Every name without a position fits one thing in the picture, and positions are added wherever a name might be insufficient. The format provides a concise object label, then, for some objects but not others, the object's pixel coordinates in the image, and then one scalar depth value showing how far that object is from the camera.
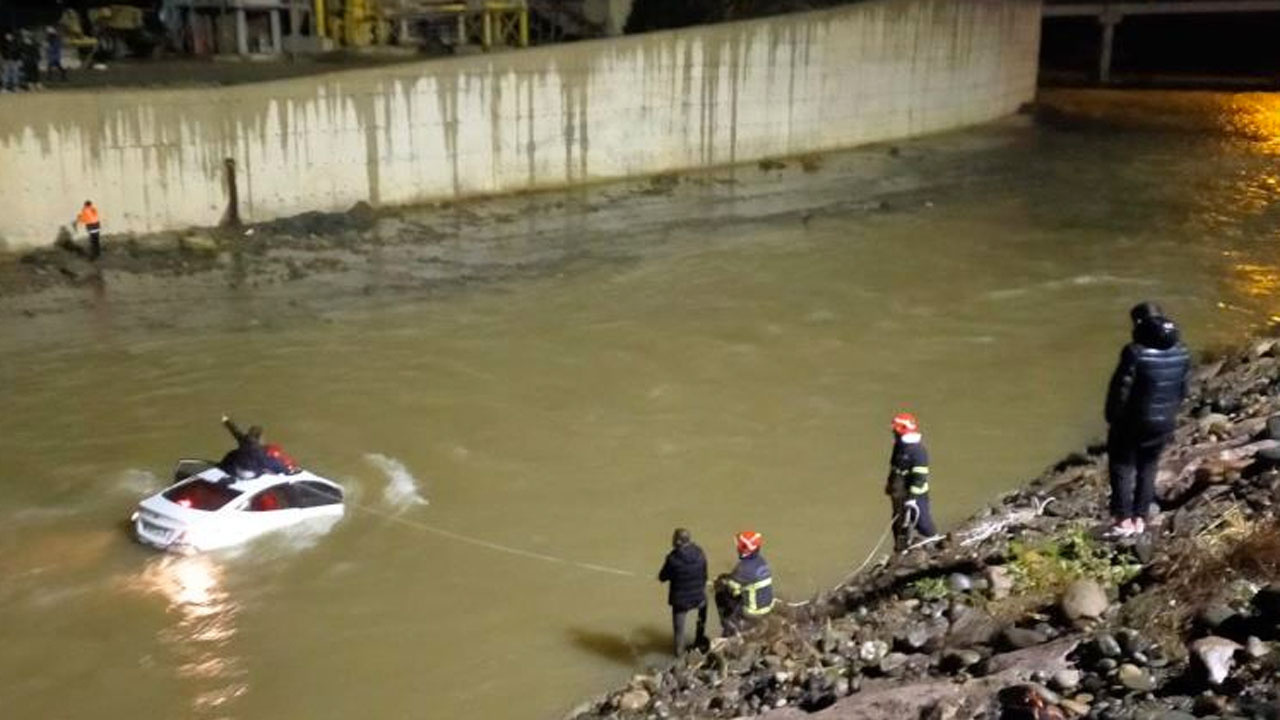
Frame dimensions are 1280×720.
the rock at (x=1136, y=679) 7.21
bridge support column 54.09
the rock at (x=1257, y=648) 7.13
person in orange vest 24.78
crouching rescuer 10.95
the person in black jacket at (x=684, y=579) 11.20
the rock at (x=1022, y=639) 8.18
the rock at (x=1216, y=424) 12.44
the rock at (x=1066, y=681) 7.39
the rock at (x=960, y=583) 9.62
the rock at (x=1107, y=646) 7.60
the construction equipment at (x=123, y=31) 35.25
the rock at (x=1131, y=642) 7.59
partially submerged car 13.18
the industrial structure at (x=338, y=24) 36.00
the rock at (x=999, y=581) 9.30
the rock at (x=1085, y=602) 8.31
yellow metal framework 38.69
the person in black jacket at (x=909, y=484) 11.55
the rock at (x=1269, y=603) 7.42
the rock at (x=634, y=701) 9.77
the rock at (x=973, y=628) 8.72
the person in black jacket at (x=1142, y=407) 8.55
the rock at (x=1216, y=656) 7.03
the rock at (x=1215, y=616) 7.60
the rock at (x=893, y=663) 8.67
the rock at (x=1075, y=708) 7.04
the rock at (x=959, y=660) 8.21
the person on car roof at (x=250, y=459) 13.73
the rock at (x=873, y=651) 9.00
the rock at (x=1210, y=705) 6.72
